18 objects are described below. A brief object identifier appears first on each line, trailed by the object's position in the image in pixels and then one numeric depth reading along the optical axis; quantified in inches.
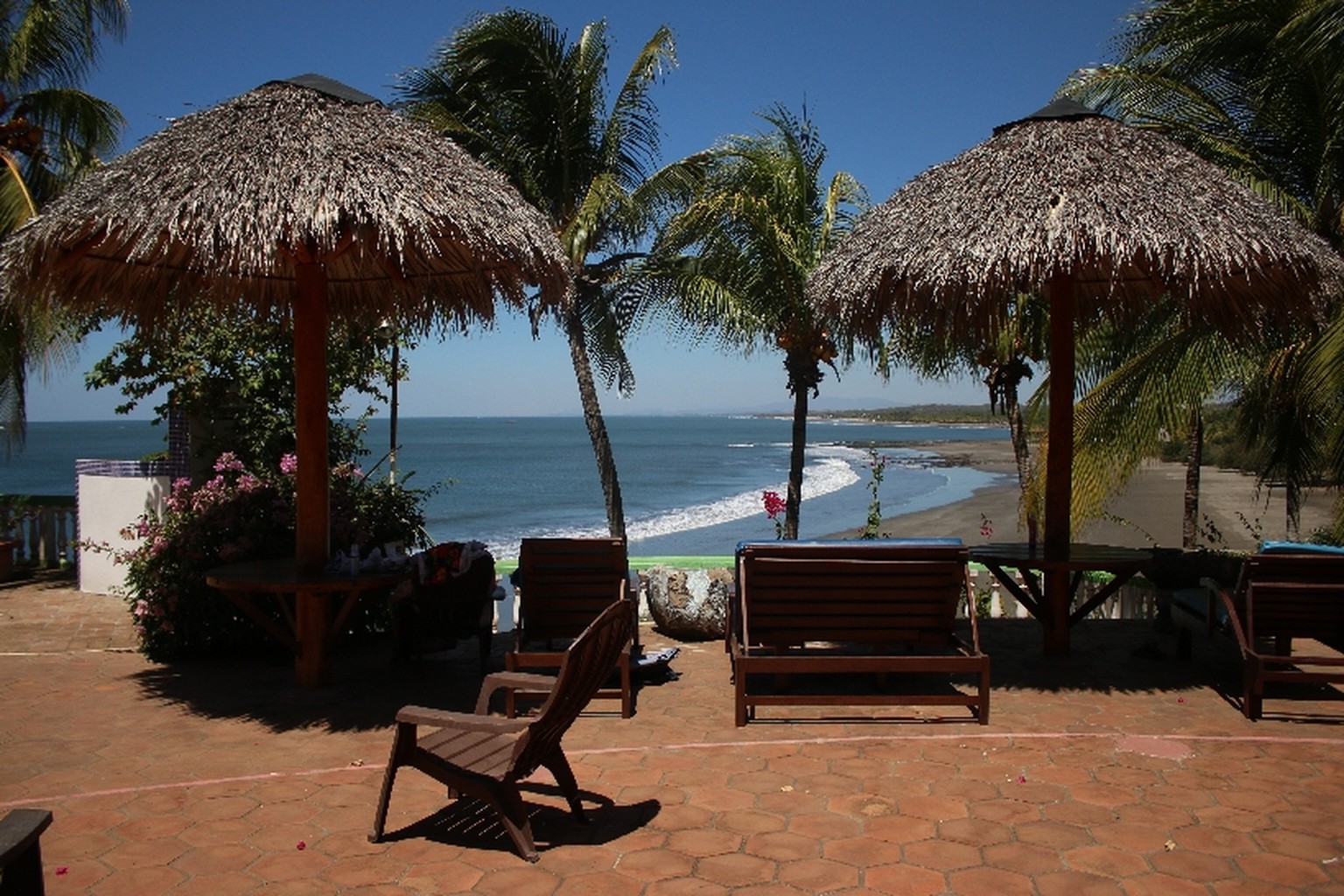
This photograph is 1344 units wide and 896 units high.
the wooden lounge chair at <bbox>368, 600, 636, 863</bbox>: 144.3
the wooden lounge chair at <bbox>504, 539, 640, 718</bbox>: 244.2
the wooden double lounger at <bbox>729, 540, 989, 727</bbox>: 217.9
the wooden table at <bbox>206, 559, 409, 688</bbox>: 230.8
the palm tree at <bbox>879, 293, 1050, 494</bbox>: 409.7
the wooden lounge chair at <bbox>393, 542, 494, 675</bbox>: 248.8
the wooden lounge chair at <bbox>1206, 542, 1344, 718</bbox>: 216.2
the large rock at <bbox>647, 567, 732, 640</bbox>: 300.7
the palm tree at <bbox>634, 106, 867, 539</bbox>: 442.9
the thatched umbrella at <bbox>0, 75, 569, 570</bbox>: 208.1
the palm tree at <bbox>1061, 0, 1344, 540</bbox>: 364.5
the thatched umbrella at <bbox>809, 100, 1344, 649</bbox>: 233.8
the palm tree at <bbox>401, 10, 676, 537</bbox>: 476.1
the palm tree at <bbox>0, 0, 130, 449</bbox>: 448.5
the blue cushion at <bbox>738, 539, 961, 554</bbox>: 223.0
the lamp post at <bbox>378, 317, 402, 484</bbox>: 355.9
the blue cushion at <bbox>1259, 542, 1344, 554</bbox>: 231.1
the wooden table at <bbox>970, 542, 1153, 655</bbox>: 251.9
